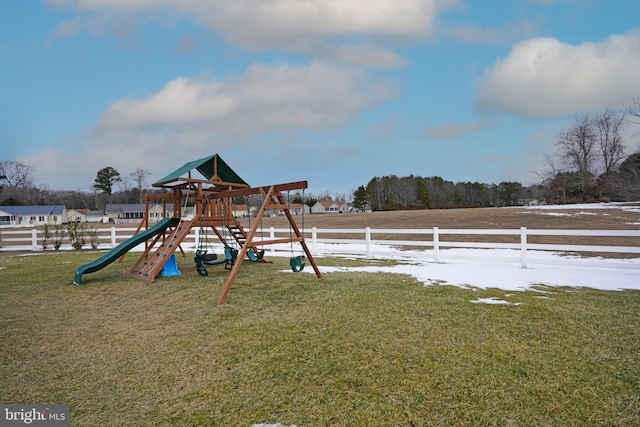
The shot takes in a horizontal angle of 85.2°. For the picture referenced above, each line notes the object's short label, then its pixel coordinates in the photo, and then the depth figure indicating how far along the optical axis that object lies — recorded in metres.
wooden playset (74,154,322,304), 7.37
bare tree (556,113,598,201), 38.06
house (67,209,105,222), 69.75
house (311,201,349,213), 102.43
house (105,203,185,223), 67.88
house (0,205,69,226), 53.19
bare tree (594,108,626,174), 35.90
